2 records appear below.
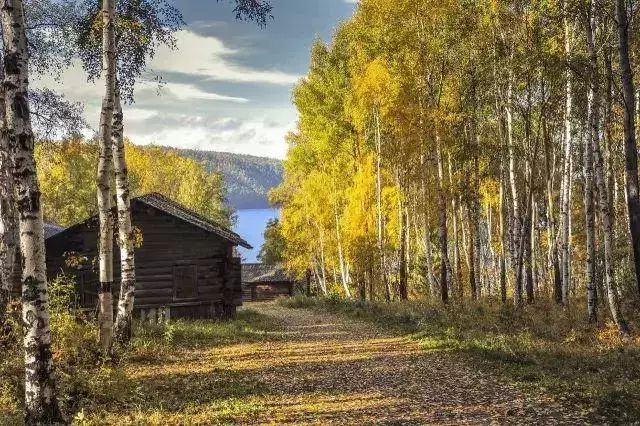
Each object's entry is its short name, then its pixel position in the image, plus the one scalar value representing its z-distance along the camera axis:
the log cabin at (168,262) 25.38
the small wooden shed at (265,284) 58.59
